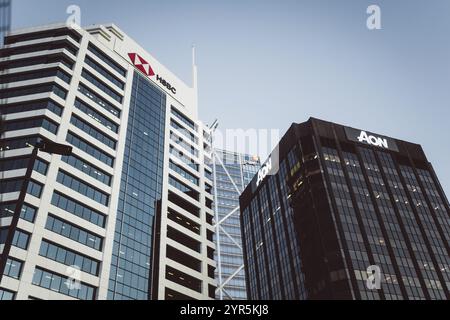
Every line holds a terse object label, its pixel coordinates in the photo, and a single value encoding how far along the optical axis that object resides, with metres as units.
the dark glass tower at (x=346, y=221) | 85.00
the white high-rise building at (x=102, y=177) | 56.81
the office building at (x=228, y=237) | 156.56
